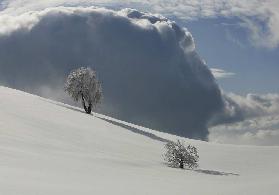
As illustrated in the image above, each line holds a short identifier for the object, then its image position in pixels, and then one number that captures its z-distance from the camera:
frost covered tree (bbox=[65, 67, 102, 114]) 85.06
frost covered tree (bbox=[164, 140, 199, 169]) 45.72
